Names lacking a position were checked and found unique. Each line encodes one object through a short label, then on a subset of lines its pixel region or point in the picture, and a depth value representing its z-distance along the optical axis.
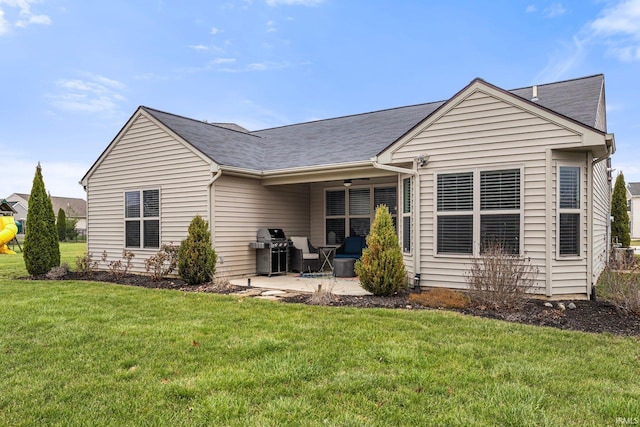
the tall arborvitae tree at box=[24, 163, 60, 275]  9.80
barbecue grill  9.69
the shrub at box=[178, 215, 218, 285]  8.21
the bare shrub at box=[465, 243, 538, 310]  5.61
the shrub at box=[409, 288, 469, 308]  5.79
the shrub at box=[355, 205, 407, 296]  6.71
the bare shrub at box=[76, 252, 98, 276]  9.91
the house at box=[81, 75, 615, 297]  6.44
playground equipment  19.14
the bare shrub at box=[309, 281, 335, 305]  6.17
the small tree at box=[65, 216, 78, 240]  32.21
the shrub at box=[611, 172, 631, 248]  15.20
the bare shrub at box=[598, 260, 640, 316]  5.15
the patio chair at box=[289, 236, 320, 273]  10.18
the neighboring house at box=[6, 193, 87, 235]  48.72
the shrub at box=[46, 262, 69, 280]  9.42
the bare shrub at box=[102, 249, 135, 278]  9.55
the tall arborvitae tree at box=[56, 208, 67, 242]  31.15
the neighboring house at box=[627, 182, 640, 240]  38.99
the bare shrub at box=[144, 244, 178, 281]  8.84
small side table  10.45
